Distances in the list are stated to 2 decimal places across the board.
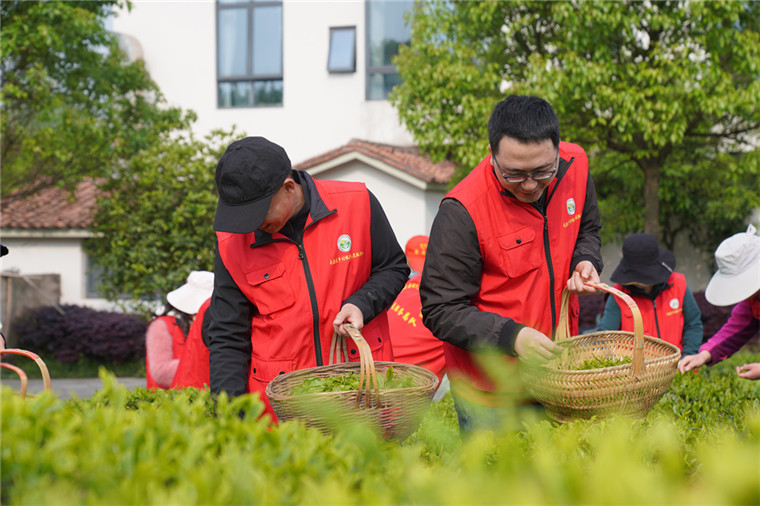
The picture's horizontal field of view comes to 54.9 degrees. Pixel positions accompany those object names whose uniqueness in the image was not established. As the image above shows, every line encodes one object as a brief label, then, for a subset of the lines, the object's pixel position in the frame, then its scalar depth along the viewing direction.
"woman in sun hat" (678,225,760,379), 3.89
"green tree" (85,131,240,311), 12.54
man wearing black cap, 2.85
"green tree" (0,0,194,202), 11.33
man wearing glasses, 2.65
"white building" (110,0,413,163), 17.89
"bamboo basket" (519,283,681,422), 2.58
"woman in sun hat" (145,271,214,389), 4.92
